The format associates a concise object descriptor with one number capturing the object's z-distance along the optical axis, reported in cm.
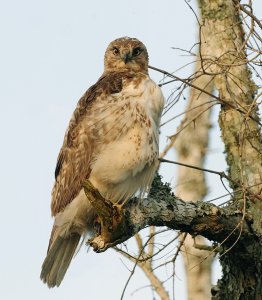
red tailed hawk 1213
